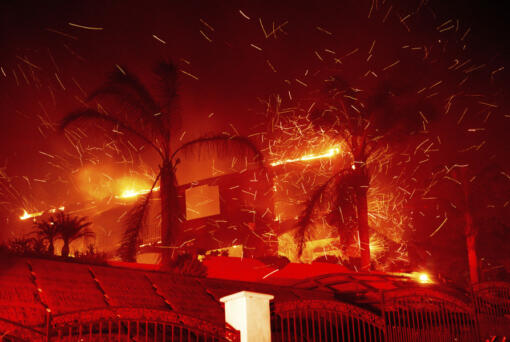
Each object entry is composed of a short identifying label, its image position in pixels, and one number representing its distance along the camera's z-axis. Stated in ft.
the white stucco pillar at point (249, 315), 26.27
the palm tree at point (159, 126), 44.78
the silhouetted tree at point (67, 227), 89.45
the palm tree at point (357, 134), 52.37
